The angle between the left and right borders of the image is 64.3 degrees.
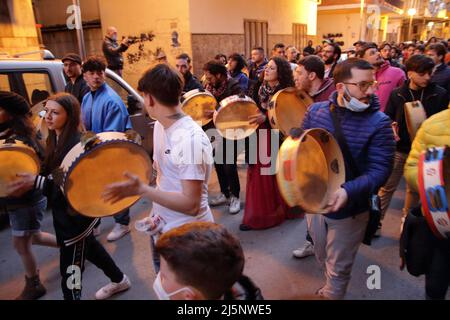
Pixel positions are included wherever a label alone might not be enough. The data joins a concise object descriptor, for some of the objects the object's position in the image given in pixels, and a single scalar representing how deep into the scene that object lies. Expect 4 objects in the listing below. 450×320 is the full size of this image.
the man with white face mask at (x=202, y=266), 1.35
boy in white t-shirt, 1.84
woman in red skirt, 3.86
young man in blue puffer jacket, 2.27
